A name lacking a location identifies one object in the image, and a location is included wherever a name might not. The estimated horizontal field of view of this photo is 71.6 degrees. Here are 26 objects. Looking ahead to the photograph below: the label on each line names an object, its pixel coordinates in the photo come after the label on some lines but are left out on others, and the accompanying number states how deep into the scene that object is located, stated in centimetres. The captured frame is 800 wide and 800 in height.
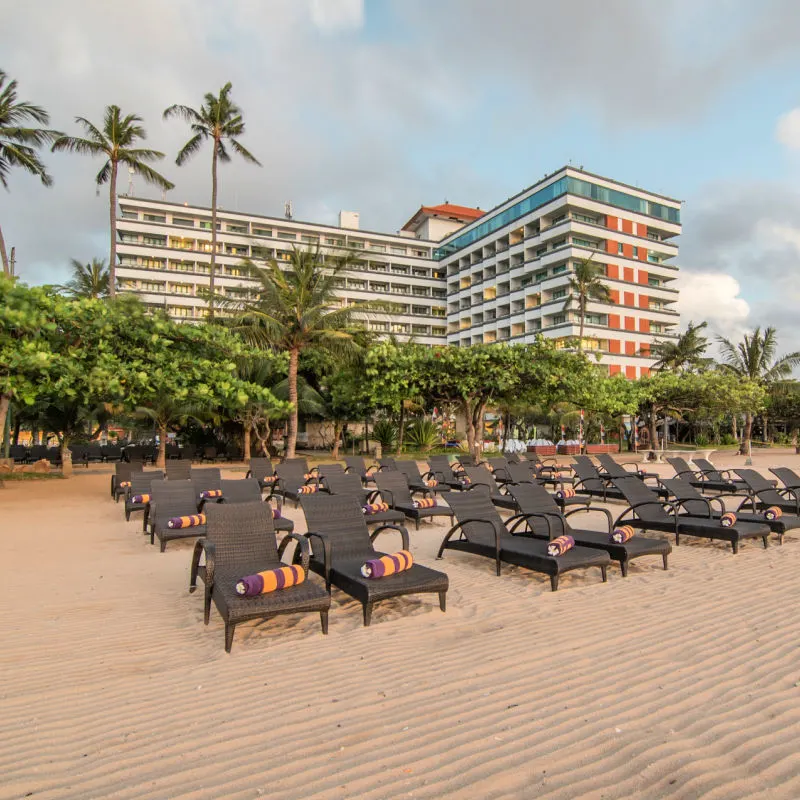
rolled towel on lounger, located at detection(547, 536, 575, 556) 559
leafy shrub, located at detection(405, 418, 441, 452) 2762
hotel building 5359
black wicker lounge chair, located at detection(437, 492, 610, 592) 547
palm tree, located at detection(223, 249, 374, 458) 1998
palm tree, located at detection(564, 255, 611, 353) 4119
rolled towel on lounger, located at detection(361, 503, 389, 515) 823
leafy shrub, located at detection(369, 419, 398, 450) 2758
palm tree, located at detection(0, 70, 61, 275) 2286
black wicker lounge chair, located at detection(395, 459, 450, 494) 1121
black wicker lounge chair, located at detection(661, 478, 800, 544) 745
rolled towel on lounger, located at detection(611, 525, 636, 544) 621
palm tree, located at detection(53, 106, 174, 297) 2680
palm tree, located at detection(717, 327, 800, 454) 3516
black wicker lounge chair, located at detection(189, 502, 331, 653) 400
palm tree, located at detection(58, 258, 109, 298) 3972
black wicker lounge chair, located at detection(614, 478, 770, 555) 697
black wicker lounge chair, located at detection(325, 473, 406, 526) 951
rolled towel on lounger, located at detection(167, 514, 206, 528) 731
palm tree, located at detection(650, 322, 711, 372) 4375
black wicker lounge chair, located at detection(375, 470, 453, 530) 863
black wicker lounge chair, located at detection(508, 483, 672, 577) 596
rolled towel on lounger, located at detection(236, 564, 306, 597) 414
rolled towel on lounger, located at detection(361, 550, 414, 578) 467
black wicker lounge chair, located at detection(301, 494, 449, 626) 456
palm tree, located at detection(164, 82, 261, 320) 3003
